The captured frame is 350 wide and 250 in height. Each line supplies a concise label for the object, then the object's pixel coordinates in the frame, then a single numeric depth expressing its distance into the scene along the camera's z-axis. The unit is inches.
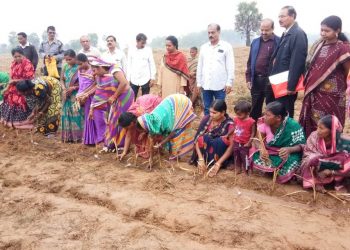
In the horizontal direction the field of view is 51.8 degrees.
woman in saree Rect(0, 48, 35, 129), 248.1
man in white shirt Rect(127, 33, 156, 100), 254.8
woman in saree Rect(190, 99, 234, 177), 175.0
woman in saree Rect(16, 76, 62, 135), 235.6
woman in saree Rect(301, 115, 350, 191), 148.9
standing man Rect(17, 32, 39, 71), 293.4
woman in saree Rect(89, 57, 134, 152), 199.9
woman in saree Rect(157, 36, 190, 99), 234.7
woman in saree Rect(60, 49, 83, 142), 225.0
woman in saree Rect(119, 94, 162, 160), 186.4
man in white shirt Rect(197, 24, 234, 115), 210.8
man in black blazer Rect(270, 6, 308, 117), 170.2
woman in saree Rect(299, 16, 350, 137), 157.0
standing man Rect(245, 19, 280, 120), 189.9
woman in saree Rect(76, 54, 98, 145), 214.2
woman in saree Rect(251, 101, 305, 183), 158.7
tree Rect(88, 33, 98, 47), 2459.0
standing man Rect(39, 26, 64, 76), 297.3
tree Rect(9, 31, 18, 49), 2461.9
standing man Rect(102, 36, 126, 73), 262.7
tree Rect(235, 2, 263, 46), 1381.6
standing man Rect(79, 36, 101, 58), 256.7
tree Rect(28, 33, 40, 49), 2430.1
